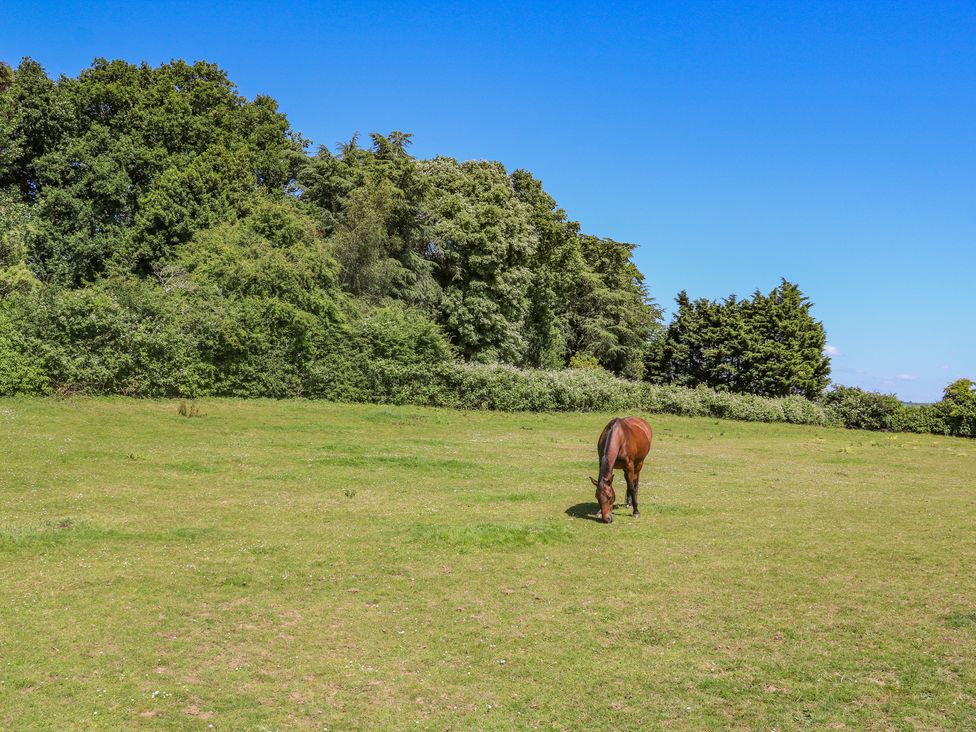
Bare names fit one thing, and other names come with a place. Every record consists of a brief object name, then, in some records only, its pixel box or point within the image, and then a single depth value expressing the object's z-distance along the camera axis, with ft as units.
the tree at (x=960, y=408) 158.40
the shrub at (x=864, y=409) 166.91
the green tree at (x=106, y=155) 155.63
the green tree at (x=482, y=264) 164.55
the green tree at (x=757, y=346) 196.13
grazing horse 50.78
